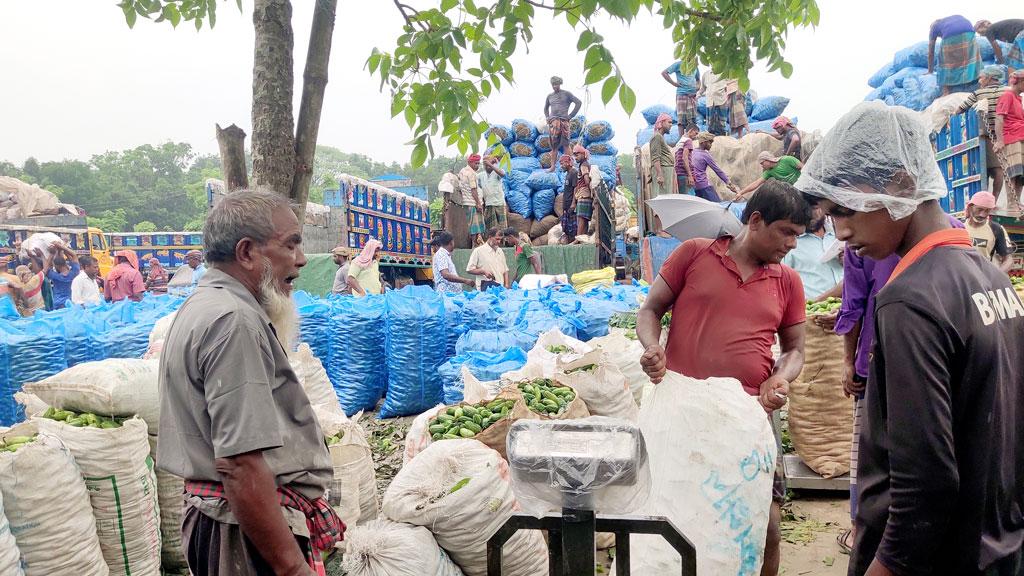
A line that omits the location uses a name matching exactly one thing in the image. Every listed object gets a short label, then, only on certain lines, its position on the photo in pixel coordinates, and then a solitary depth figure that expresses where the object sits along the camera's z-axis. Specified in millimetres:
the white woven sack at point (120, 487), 2771
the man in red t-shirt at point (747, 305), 2598
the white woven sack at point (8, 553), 2297
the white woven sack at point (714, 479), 2111
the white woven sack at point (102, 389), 2881
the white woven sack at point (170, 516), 3318
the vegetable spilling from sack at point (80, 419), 2844
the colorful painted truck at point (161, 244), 20203
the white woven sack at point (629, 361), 4336
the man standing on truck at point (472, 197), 12164
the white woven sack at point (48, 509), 2475
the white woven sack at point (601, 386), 3691
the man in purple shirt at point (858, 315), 2779
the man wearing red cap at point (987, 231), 5930
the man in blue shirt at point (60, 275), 9578
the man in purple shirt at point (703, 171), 9203
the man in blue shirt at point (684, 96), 13648
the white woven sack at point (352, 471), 2971
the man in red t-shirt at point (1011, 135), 6602
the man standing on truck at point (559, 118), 14680
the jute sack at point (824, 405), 4055
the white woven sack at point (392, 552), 2355
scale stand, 1518
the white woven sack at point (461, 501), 2506
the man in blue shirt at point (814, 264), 6223
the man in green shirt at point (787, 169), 5571
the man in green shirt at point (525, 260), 10867
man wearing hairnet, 1191
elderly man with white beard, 1519
